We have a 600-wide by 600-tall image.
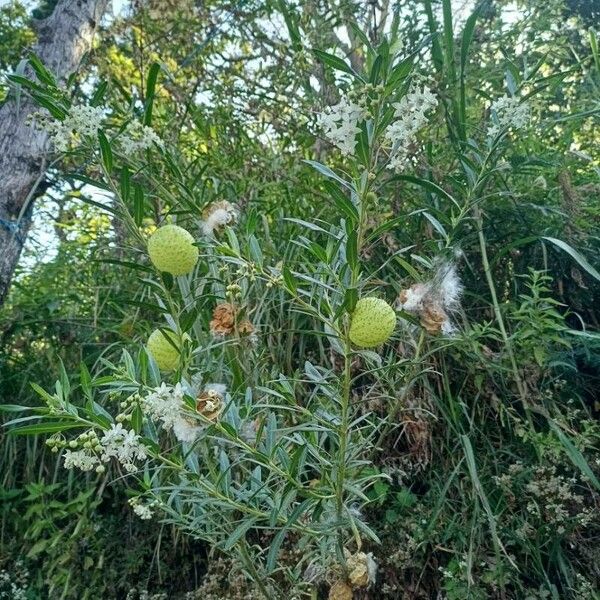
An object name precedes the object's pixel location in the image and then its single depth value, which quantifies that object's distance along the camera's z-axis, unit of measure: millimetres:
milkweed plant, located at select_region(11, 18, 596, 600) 1031
